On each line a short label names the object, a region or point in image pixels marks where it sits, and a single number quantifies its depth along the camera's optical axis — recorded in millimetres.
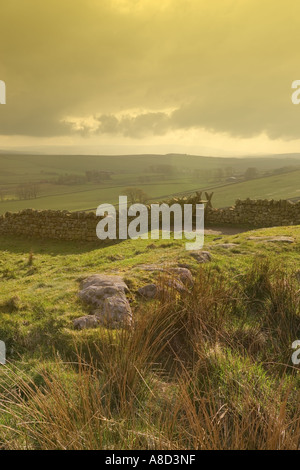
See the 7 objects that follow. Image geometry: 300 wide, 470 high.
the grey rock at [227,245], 8841
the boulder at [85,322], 4552
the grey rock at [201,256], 7314
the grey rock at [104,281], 5570
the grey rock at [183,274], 5623
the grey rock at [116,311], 4387
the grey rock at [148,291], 5500
